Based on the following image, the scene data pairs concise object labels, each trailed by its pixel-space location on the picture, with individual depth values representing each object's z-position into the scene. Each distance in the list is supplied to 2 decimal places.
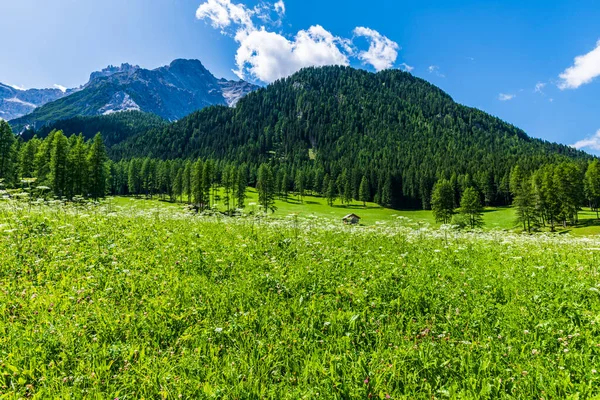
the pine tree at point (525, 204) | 70.25
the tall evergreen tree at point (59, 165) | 55.53
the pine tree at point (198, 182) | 84.88
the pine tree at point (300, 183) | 138.68
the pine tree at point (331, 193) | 125.84
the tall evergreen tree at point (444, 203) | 81.00
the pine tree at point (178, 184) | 103.06
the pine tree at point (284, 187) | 130.50
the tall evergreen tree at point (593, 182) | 81.50
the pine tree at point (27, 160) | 61.16
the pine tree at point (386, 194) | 131.38
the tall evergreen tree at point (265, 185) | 97.38
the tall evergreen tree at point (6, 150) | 56.03
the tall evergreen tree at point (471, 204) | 76.81
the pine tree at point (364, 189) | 132.62
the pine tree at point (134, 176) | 125.25
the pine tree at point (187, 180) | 98.94
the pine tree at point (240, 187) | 93.62
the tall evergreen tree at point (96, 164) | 62.67
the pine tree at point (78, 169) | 58.28
